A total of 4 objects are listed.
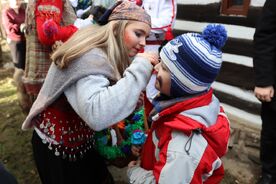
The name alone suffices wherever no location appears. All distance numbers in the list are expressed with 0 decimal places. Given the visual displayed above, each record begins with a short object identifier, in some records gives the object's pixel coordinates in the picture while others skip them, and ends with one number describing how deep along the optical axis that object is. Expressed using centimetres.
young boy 136
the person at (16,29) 459
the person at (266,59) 236
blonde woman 140
